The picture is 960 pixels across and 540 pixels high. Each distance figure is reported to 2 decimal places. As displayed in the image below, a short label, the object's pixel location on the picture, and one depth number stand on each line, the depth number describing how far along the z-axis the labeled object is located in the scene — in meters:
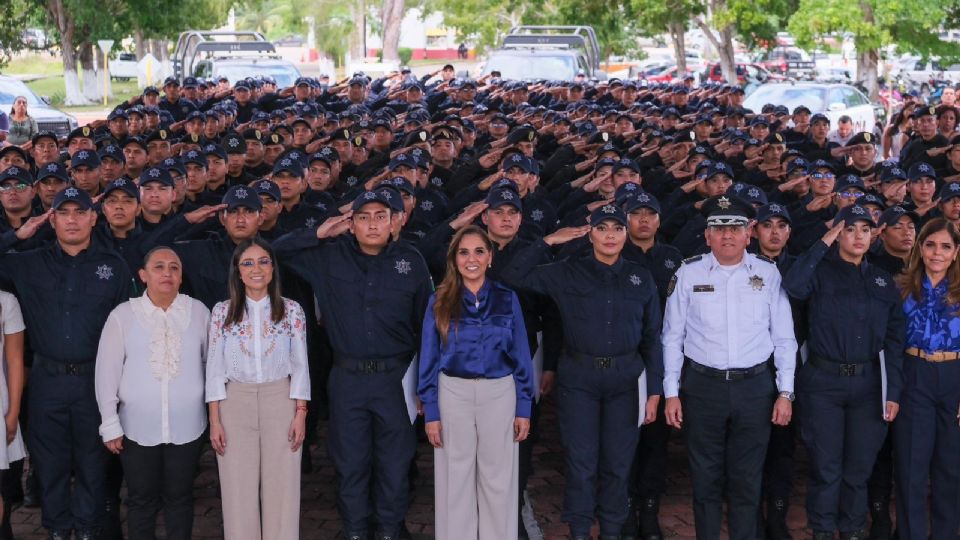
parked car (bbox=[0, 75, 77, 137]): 23.92
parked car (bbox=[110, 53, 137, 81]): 56.72
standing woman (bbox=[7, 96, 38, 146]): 18.31
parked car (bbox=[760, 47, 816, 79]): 48.53
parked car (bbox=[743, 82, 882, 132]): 23.38
